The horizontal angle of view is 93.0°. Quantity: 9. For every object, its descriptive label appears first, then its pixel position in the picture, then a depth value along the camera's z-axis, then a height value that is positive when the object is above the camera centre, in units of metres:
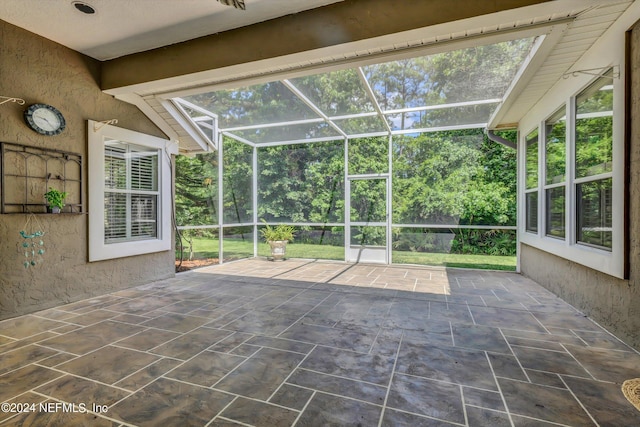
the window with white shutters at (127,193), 3.66 +0.25
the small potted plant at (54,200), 3.11 +0.12
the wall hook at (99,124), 3.63 +1.05
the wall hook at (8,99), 2.84 +1.07
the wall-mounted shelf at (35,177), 2.89 +0.36
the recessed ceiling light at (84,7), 2.60 +1.79
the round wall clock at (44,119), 3.04 +0.96
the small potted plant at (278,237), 6.81 -0.61
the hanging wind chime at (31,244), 3.02 -0.34
